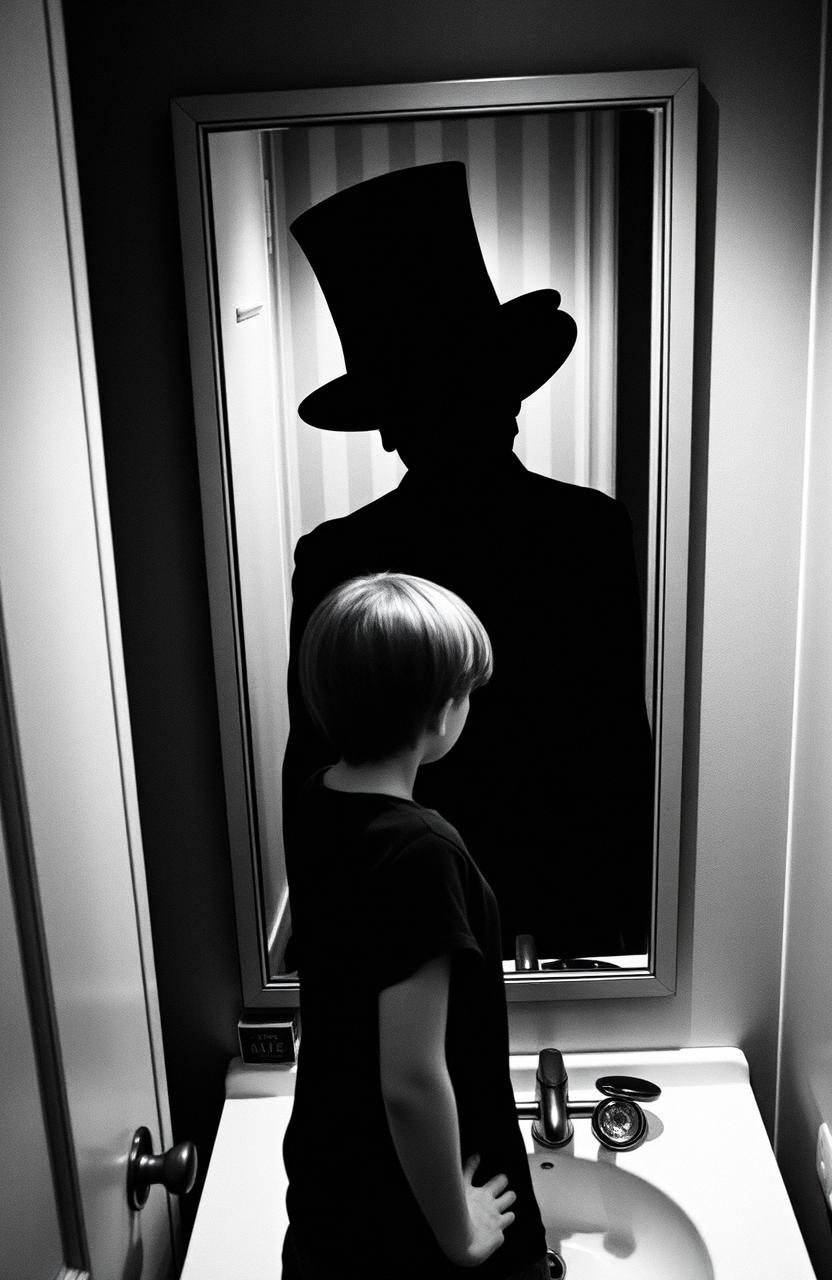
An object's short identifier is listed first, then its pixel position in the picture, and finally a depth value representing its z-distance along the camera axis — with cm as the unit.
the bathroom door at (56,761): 78
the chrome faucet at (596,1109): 132
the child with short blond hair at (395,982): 92
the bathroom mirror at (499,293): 119
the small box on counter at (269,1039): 144
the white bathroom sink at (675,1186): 122
